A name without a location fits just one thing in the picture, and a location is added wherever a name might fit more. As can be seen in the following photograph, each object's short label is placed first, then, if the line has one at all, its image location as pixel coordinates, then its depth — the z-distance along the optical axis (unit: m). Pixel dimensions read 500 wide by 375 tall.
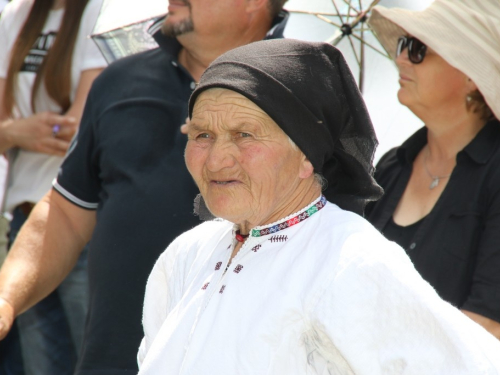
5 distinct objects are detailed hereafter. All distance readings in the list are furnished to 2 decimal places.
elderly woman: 4.02
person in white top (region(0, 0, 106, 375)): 7.91
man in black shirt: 6.35
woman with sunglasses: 6.49
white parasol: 7.99
